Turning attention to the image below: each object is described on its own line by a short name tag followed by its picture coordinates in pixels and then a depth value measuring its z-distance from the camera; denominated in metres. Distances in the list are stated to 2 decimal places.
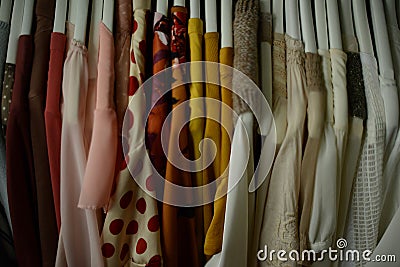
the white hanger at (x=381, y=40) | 0.78
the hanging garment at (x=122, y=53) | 0.73
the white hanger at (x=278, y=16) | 0.79
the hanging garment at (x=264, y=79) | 0.74
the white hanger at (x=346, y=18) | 0.81
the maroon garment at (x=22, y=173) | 0.68
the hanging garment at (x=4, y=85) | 0.71
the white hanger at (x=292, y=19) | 0.78
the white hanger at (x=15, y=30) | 0.73
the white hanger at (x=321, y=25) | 0.78
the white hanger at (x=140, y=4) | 0.76
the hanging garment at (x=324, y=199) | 0.71
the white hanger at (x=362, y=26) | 0.80
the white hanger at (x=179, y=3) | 0.76
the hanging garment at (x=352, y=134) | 0.75
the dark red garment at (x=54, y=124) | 0.69
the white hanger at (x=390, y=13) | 0.84
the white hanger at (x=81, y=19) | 0.74
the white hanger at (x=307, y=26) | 0.77
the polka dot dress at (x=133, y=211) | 0.68
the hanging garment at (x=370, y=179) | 0.74
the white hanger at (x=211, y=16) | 0.76
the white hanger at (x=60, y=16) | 0.74
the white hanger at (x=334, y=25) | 0.78
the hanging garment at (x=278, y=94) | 0.73
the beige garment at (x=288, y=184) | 0.71
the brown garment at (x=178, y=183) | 0.70
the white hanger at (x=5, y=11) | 0.75
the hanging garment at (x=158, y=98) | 0.70
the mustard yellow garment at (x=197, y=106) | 0.71
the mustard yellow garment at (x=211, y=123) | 0.71
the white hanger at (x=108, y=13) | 0.75
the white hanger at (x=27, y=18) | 0.74
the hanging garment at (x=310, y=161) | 0.71
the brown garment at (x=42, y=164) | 0.70
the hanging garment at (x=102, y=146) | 0.66
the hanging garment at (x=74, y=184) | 0.68
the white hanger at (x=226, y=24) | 0.75
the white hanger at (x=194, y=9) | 0.76
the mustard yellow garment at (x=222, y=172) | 0.70
